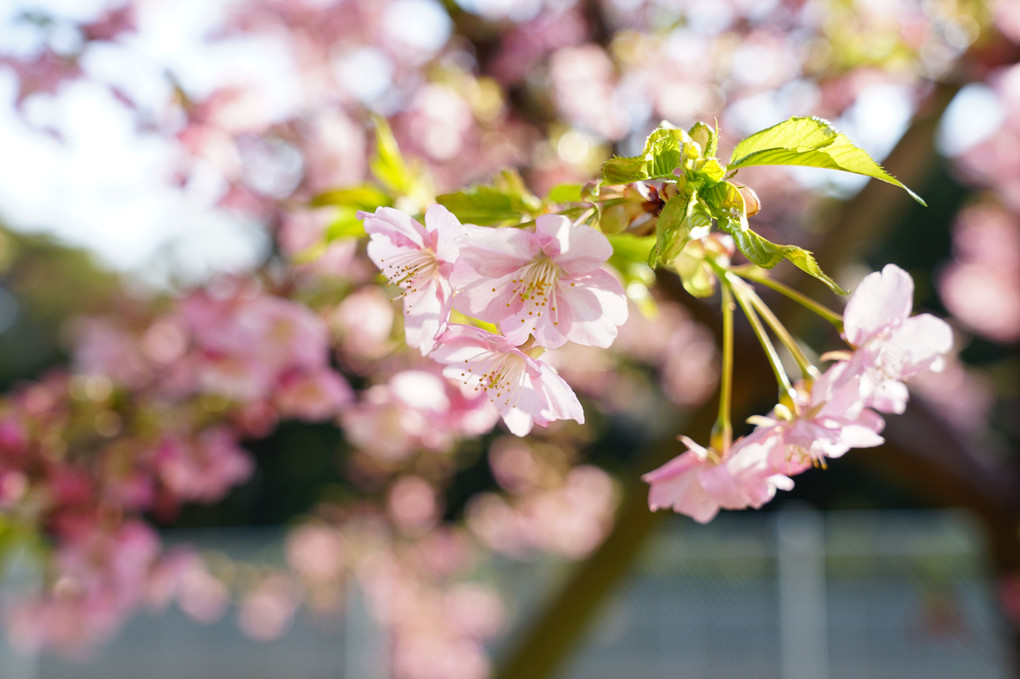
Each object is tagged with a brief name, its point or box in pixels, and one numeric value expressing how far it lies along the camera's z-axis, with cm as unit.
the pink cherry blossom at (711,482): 33
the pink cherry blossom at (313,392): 57
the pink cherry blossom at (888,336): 33
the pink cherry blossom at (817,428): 32
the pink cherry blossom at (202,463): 65
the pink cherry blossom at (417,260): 31
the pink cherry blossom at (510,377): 32
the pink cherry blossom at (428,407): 46
